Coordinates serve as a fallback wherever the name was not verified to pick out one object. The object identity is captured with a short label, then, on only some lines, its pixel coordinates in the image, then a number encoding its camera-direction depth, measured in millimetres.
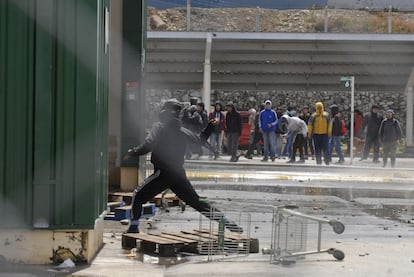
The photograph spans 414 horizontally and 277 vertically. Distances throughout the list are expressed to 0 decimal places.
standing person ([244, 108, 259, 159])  26656
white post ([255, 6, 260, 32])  36075
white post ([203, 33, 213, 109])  31688
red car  31020
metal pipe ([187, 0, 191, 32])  33844
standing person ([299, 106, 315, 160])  27156
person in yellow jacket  24250
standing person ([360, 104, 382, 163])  25938
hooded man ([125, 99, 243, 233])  9539
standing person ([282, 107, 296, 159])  25816
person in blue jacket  25078
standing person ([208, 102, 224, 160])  26125
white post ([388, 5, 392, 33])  36141
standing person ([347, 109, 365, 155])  29922
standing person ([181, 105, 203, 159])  19078
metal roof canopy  34531
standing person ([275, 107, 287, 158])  26359
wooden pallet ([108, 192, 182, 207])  12797
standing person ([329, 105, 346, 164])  25766
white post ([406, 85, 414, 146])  33031
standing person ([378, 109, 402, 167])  24125
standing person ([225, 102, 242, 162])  25062
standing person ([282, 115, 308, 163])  24812
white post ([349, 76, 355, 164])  24992
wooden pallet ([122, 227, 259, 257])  8727
